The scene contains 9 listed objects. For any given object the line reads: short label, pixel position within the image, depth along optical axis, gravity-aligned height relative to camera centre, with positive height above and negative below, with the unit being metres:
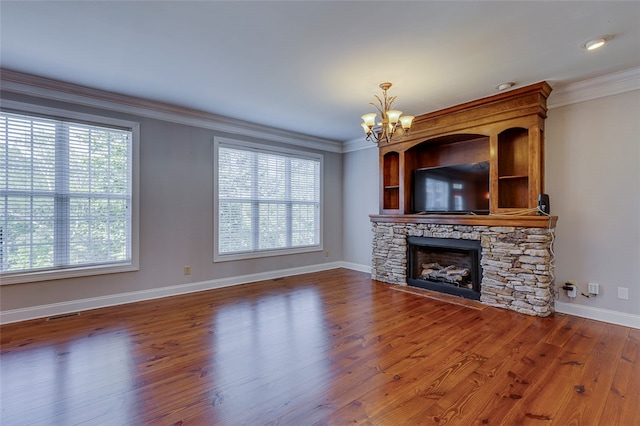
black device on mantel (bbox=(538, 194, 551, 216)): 3.49 +0.10
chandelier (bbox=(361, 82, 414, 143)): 3.18 +1.00
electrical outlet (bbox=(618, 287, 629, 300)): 3.27 -0.88
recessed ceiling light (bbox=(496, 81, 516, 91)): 3.46 +1.48
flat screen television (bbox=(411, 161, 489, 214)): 4.23 +0.36
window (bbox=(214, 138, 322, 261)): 4.95 +0.23
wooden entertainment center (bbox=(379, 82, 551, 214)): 3.62 +1.02
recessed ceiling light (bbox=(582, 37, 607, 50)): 2.59 +1.48
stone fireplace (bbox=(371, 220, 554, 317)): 3.50 -0.57
